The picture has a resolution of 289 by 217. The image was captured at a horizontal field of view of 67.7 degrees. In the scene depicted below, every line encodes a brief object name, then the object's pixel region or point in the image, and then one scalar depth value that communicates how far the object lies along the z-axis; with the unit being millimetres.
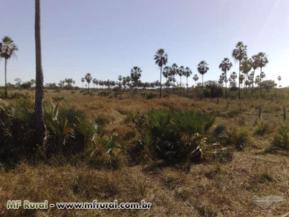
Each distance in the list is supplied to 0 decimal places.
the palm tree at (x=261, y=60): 55526
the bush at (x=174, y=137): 7081
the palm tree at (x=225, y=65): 56917
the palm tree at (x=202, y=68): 61047
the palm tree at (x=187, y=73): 76712
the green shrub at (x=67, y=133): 6610
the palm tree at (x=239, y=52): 45269
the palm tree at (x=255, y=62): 55256
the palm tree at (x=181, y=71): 75815
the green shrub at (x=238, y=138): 8855
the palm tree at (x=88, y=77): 86543
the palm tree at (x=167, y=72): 73723
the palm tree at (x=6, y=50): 35237
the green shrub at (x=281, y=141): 8826
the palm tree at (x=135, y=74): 66478
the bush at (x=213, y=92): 42935
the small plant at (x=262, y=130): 11284
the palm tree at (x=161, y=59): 50884
